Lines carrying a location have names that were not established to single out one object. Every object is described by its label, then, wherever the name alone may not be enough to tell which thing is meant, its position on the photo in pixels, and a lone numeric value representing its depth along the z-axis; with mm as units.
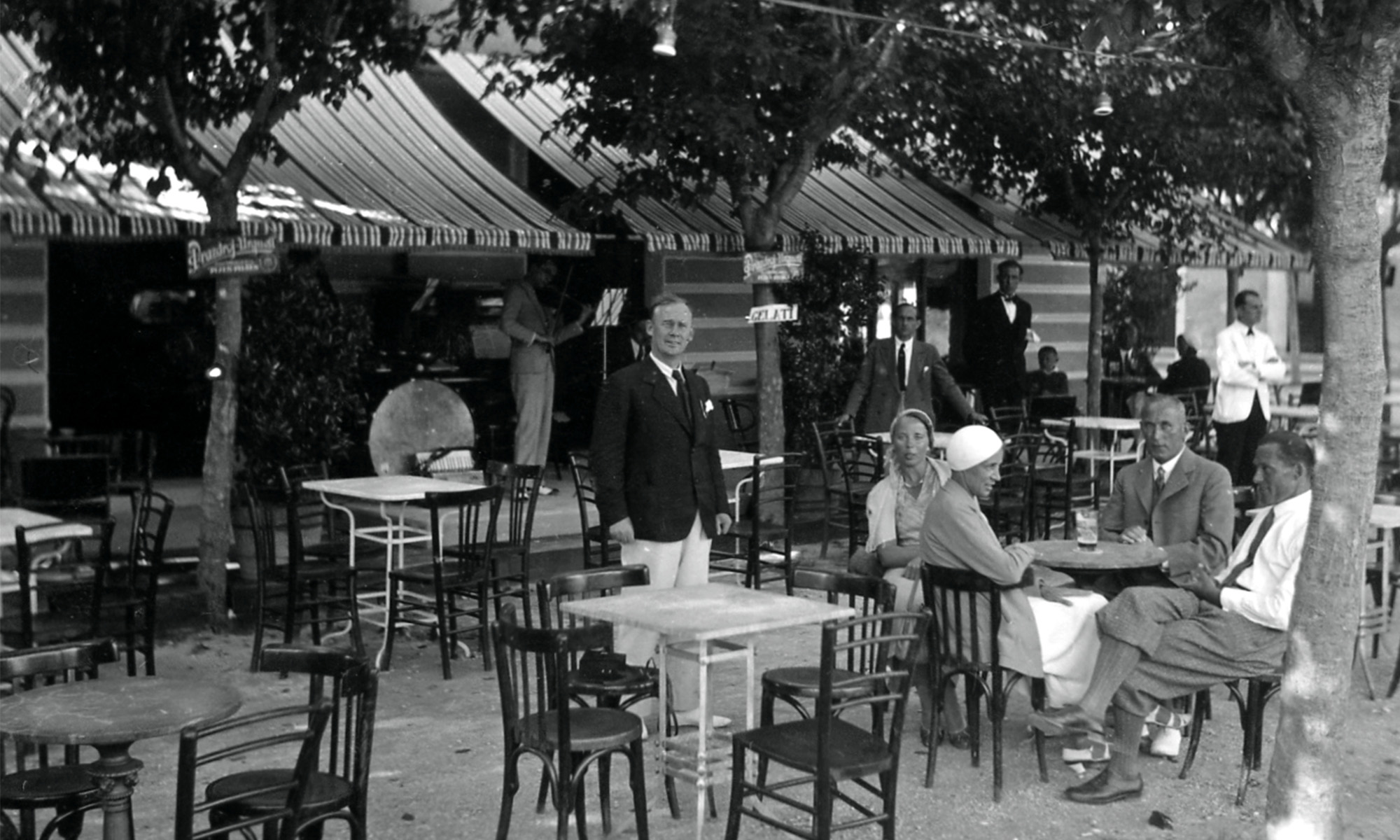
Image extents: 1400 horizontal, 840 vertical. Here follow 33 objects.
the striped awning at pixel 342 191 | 10852
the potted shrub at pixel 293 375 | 10875
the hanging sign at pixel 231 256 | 9383
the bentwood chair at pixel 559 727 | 5301
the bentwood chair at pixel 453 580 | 8688
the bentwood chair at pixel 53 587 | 7004
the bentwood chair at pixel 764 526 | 10047
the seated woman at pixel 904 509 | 7271
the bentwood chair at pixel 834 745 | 5184
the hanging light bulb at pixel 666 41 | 9000
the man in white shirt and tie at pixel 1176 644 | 6438
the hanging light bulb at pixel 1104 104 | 13891
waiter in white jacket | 12320
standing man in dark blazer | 7312
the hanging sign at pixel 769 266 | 12703
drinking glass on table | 7246
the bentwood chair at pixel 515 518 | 9133
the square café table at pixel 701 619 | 5605
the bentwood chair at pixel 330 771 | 4695
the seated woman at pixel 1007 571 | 6590
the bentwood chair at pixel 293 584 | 8664
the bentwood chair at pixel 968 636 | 6578
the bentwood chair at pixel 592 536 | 9414
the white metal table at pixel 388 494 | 8969
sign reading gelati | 12508
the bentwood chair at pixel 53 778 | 4910
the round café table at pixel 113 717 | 4398
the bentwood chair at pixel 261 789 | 4168
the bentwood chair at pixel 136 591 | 7820
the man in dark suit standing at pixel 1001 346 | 16062
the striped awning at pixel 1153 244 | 17375
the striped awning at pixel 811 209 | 14328
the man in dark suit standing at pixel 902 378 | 12945
